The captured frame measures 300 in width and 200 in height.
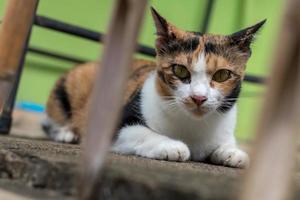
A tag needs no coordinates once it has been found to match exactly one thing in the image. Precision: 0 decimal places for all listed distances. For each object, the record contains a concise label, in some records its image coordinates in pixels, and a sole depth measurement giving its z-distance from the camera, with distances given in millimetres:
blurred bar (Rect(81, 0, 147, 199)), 342
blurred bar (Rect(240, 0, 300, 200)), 282
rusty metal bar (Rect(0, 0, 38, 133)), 423
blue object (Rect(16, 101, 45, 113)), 1268
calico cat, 692
